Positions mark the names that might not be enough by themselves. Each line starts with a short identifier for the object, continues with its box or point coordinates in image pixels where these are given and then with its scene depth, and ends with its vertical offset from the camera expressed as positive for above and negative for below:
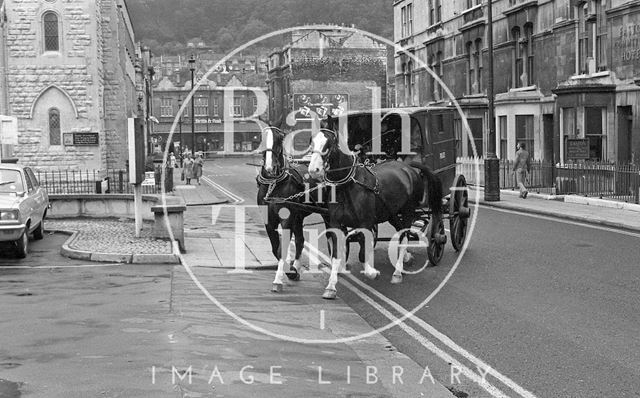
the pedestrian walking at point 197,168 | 45.44 -0.59
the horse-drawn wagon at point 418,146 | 13.71 +0.13
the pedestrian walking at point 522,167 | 28.86 -0.58
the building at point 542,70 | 26.62 +3.20
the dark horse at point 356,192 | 11.11 -0.55
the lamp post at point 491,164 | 28.02 -0.44
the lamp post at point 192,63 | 54.16 +6.13
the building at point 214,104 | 104.62 +6.92
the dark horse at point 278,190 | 11.54 -0.49
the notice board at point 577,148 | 26.80 +0.04
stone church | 34.97 +3.31
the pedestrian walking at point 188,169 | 46.20 -0.64
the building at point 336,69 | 95.62 +9.83
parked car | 14.62 -0.85
